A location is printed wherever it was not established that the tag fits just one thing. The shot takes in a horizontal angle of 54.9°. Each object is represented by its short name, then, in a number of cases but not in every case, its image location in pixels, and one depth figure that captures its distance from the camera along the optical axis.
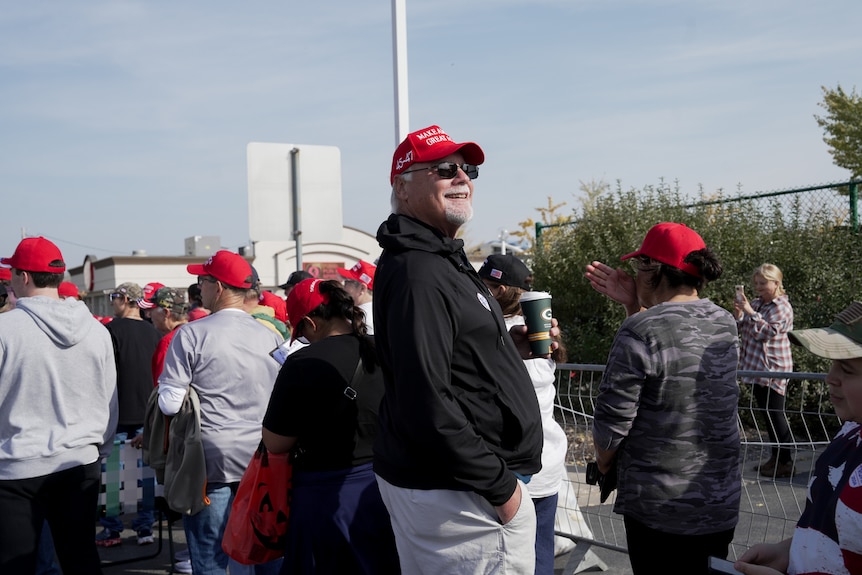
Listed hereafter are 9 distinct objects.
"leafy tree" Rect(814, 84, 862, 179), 25.03
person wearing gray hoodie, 4.08
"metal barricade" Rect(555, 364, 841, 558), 4.88
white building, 8.46
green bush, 9.34
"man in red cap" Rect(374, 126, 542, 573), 2.49
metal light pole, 7.36
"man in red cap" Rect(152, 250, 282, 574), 4.45
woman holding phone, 7.93
